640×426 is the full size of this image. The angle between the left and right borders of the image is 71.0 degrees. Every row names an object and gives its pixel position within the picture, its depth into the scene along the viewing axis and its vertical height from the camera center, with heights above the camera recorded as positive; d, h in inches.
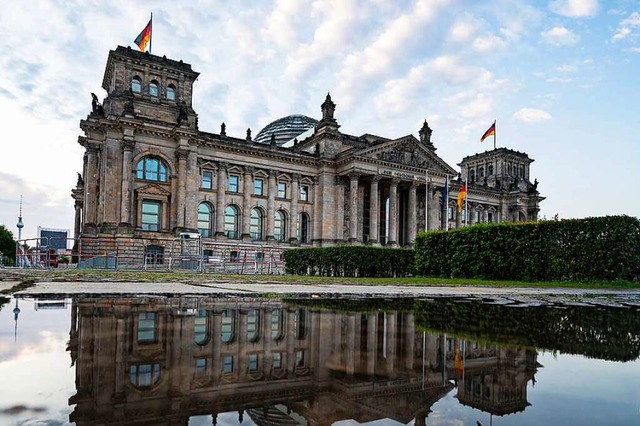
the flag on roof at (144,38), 1680.6 +767.7
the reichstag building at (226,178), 1579.7 +280.0
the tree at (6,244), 3291.1 -26.7
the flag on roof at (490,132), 1883.6 +490.1
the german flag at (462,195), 1636.3 +189.8
